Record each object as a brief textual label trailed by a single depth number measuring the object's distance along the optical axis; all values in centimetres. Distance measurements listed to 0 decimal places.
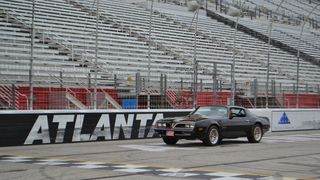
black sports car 1619
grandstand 1920
